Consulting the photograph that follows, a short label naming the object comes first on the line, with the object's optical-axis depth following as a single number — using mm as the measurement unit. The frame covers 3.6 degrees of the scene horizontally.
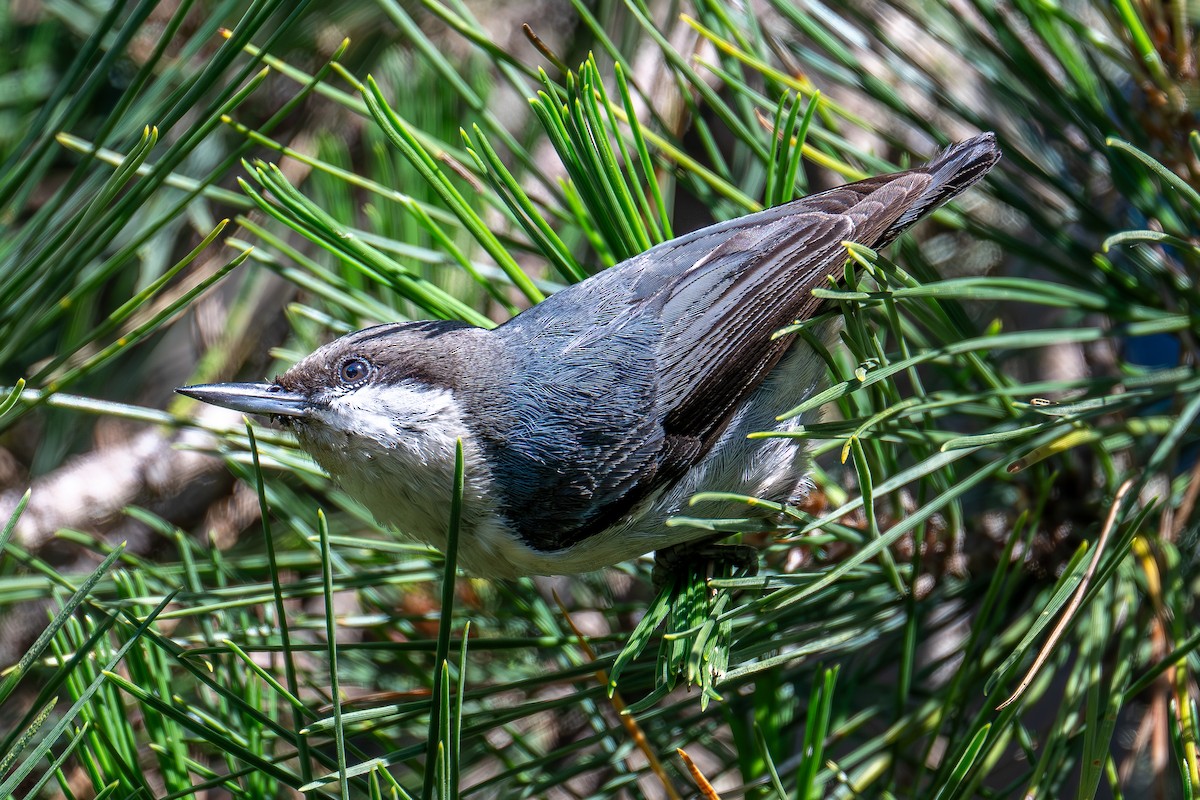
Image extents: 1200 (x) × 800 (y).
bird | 2295
